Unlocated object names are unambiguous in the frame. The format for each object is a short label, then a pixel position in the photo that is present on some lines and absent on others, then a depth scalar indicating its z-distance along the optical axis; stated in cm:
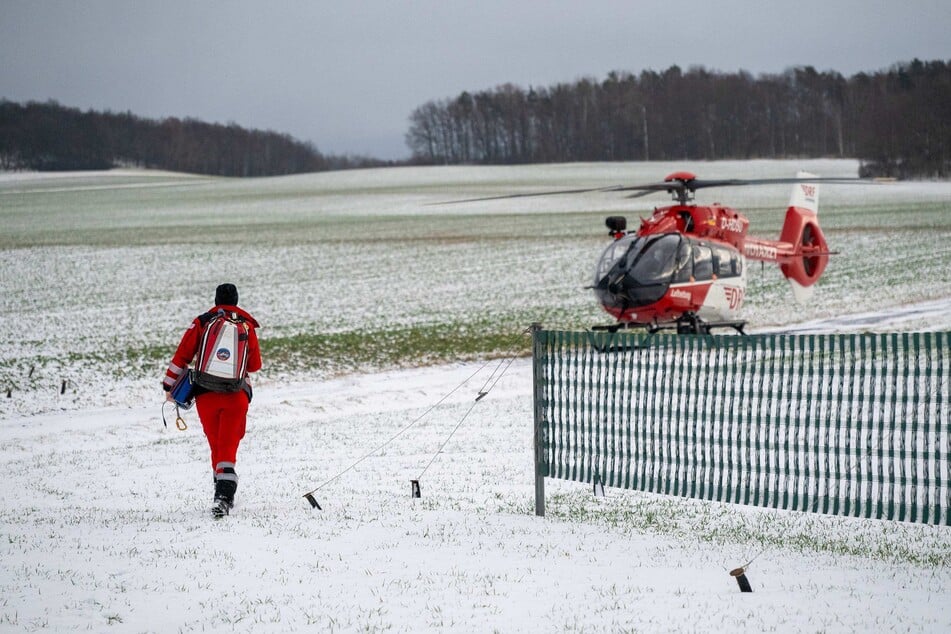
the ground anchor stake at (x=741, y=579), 1170
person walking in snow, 1689
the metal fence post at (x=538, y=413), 1627
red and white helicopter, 3928
